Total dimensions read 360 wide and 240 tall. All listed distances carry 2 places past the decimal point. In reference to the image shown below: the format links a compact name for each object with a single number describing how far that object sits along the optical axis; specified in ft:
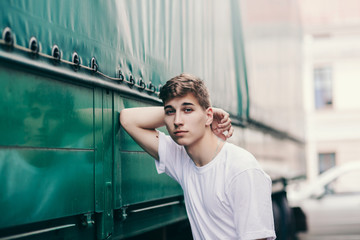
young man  9.33
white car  38.11
